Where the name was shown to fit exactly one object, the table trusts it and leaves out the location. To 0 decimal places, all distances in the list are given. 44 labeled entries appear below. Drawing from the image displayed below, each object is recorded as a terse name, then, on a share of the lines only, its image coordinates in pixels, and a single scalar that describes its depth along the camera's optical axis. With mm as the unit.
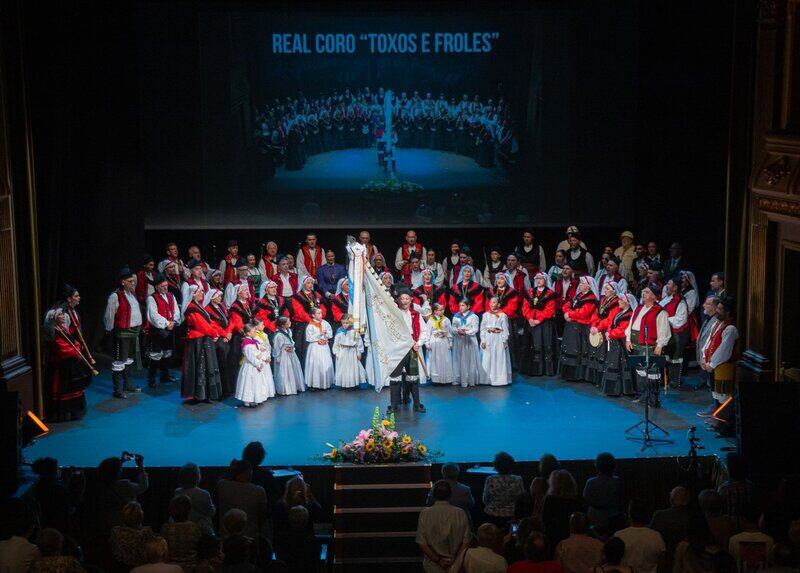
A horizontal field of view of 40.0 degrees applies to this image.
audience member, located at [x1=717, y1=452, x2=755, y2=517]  9102
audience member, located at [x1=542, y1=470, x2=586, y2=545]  8352
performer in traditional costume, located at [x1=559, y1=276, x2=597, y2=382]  14586
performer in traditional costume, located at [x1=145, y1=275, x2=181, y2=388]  14438
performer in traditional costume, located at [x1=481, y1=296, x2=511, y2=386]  14484
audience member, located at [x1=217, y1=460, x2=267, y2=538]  8875
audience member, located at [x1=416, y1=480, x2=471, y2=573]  8172
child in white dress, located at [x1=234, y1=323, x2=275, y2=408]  13531
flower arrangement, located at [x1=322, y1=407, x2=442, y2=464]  10805
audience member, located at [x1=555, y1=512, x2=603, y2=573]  7480
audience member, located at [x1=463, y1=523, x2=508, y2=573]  7289
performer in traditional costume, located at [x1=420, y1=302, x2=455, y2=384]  14305
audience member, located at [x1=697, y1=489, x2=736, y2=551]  8070
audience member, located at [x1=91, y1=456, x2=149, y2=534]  9148
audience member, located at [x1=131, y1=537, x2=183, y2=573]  7023
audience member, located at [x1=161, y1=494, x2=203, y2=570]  7840
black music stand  12055
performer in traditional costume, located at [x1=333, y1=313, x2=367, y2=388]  14352
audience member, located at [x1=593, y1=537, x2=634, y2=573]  7105
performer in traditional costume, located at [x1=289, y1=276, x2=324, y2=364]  14492
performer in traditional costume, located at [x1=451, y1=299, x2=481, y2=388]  14383
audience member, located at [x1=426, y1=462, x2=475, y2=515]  8922
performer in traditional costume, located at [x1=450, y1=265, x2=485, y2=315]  14789
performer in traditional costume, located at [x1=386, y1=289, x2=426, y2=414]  13109
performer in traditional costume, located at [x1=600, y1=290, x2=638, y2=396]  13961
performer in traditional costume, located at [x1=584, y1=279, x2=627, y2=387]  14141
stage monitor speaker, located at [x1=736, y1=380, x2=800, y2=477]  10523
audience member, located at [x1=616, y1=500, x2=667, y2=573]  7699
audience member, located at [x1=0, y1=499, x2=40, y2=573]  7430
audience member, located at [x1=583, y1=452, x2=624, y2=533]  9156
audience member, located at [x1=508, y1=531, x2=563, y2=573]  7023
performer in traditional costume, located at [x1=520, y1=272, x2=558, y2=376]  14945
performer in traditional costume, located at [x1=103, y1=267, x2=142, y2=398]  14273
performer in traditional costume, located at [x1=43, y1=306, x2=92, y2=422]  13148
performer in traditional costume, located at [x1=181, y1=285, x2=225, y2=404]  13719
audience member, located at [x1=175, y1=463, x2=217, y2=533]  8750
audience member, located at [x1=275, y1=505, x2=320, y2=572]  7992
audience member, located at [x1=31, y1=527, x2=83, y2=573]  6965
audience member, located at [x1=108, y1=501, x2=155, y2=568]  7805
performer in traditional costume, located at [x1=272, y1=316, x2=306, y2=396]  14070
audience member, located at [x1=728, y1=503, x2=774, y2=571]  7473
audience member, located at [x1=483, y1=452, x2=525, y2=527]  9094
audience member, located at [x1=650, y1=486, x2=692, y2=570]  8266
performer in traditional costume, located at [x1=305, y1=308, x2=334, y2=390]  14383
